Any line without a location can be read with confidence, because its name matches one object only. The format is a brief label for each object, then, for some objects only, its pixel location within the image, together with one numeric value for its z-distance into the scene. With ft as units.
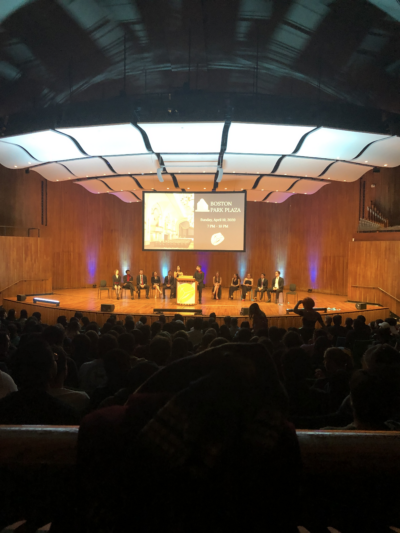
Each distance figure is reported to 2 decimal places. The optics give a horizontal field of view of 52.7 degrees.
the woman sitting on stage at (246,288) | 40.59
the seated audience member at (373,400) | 4.83
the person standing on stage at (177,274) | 42.65
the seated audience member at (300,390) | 7.75
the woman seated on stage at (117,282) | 41.27
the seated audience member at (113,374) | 7.11
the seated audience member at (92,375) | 9.68
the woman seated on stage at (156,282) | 42.32
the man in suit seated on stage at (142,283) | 41.63
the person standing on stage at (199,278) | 40.32
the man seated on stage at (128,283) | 40.83
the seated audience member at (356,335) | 16.78
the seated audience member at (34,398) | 4.96
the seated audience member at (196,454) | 2.12
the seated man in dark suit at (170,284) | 41.58
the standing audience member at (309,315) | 18.89
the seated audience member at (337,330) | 19.40
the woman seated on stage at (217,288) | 41.39
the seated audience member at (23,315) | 22.50
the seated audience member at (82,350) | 12.84
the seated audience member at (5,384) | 7.55
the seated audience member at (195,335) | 17.06
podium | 36.22
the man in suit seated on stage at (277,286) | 38.60
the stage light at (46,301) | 33.33
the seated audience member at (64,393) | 7.29
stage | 30.37
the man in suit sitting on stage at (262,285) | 39.45
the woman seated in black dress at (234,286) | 41.37
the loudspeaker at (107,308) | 30.55
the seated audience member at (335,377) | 7.99
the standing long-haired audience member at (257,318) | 19.58
